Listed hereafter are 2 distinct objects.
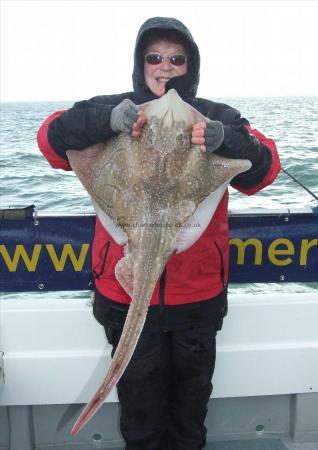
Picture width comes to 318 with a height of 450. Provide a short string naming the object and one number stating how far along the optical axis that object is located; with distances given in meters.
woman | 2.75
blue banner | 3.62
